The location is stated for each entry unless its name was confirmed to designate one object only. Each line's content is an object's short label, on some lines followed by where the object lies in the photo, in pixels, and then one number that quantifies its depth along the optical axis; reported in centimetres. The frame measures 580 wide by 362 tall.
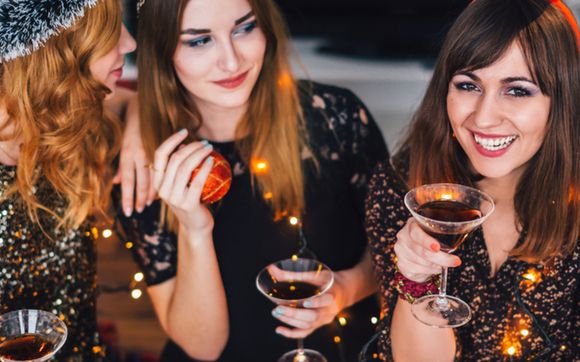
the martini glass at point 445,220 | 169
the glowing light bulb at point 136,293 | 235
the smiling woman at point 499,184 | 185
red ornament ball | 209
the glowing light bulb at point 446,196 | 186
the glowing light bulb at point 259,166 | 252
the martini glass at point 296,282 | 196
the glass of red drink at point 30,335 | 168
